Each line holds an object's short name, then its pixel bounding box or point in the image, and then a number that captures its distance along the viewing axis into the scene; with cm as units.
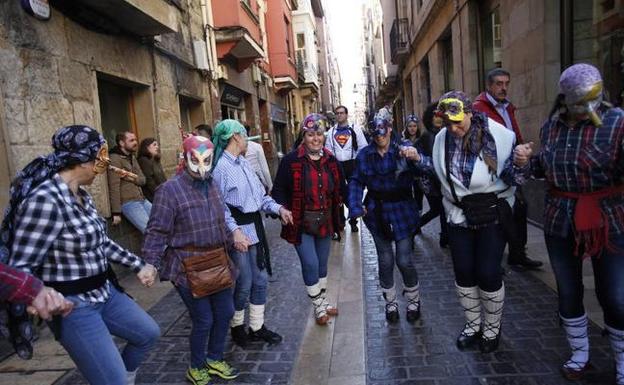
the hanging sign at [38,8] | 477
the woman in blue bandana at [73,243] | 214
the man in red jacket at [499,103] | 462
